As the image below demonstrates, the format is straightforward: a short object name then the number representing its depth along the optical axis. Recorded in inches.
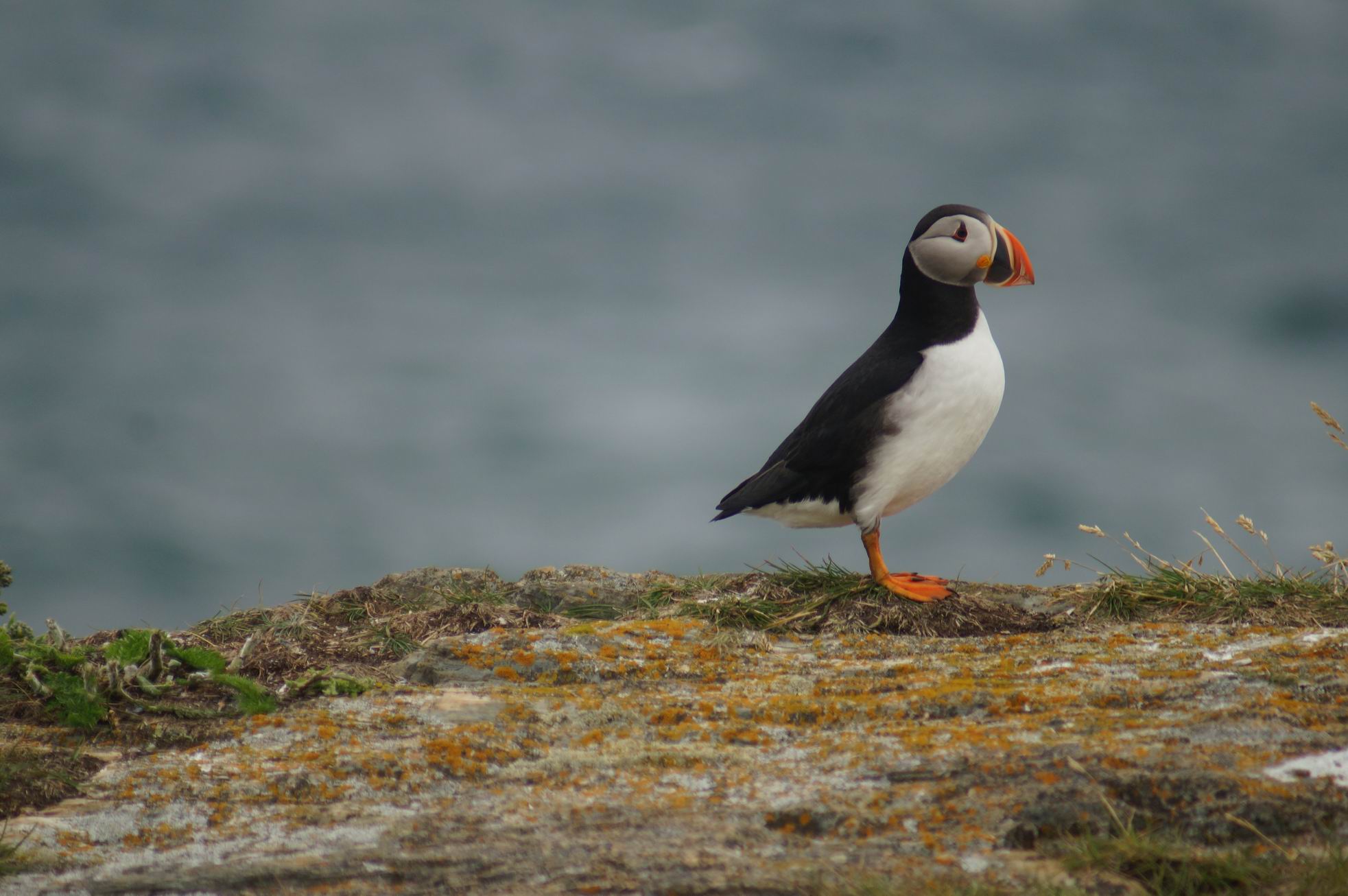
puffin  561.9
